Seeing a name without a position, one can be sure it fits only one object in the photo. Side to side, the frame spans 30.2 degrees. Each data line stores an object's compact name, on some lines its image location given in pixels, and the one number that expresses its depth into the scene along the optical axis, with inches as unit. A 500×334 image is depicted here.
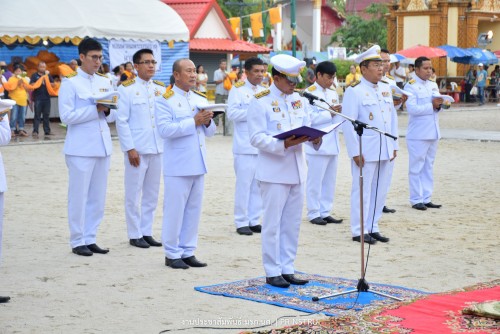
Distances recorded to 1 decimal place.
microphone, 288.5
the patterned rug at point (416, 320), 240.5
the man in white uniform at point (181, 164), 339.0
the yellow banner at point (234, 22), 1702.8
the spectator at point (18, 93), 866.8
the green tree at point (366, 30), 2385.6
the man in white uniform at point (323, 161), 450.0
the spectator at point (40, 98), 895.7
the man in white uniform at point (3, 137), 286.1
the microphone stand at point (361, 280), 284.5
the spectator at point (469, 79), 1637.6
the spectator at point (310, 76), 872.0
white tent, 898.7
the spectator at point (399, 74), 1242.7
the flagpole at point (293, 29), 1168.4
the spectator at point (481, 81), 1572.3
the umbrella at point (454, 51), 1536.7
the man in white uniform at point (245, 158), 423.2
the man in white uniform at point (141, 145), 377.1
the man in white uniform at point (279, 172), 305.7
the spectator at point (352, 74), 1224.3
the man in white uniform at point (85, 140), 358.5
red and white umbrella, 1421.0
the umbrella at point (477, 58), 1577.3
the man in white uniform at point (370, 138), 390.9
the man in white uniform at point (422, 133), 499.8
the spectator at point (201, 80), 1069.8
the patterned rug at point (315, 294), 278.5
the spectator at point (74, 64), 913.5
